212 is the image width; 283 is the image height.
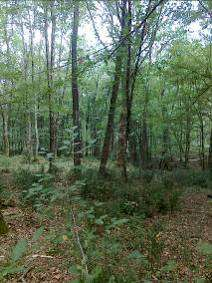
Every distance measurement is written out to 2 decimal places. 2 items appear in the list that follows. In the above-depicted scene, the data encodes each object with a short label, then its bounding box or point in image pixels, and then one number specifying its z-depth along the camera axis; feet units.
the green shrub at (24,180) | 24.69
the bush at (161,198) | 23.34
